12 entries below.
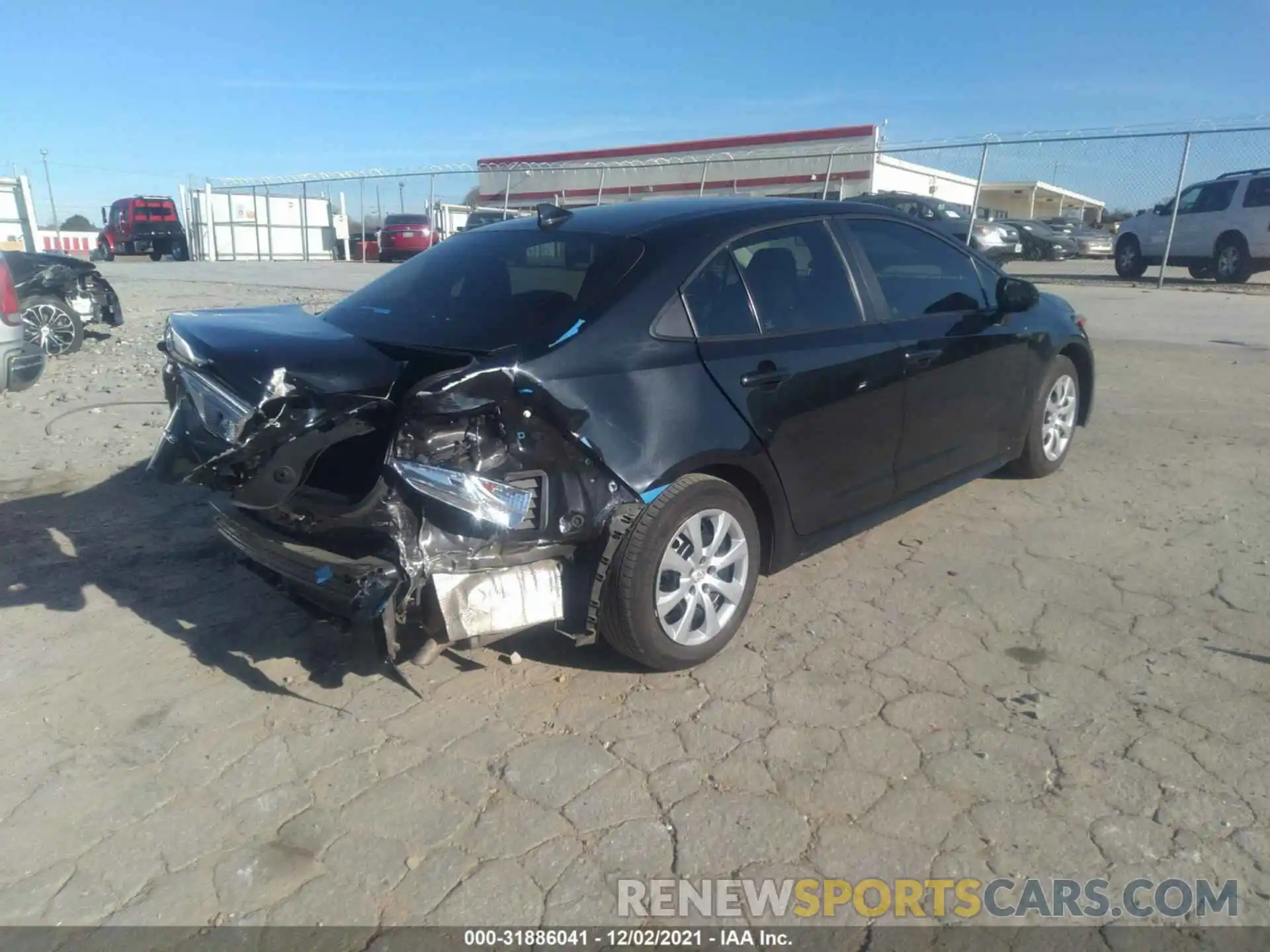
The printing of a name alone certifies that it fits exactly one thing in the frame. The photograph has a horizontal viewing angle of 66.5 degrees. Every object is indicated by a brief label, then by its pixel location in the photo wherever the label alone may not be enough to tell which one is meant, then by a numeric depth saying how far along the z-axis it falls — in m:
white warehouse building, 23.89
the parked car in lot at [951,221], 19.97
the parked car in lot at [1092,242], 27.50
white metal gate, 30.67
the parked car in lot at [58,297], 10.21
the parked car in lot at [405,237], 26.48
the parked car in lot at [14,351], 6.05
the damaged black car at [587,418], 3.02
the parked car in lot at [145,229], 32.84
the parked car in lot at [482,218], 22.16
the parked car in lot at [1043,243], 26.28
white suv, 16.88
